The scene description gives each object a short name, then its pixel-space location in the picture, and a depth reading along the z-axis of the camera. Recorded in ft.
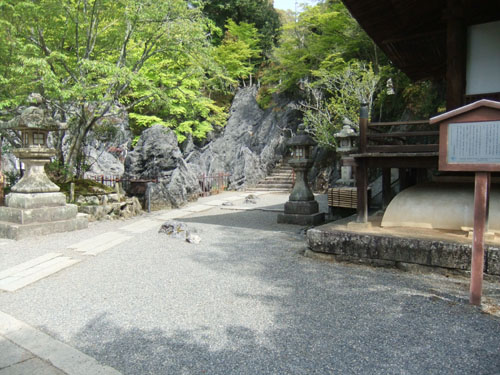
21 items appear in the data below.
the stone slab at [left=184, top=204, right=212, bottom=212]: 38.86
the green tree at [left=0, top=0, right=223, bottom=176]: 30.19
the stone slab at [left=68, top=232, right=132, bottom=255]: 21.27
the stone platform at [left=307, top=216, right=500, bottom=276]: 14.64
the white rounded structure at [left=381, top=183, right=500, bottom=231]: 16.90
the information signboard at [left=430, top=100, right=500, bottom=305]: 11.86
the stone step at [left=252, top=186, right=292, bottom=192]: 63.15
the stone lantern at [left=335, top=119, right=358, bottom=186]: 34.30
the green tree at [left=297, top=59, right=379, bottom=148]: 49.19
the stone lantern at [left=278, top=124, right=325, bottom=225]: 29.66
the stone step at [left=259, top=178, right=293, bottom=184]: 64.89
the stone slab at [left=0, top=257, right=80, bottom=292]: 15.15
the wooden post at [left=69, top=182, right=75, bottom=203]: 31.68
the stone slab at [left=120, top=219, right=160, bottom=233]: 27.71
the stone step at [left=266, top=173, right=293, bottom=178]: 66.67
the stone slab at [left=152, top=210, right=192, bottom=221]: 33.22
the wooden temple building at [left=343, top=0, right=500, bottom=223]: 17.60
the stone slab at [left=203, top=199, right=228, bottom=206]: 43.84
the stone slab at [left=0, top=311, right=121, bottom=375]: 8.76
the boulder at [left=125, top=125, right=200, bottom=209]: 42.04
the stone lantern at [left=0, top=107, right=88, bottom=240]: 24.88
